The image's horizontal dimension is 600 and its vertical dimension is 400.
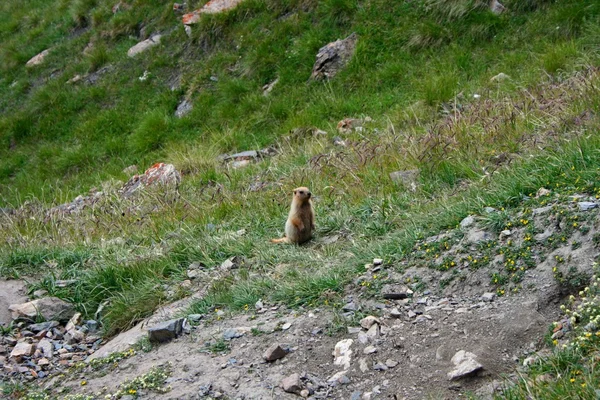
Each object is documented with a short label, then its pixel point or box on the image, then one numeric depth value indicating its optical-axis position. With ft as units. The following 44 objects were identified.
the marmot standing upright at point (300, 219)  45.91
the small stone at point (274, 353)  33.42
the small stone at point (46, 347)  42.09
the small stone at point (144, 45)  107.65
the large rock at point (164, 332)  38.09
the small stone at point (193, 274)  46.14
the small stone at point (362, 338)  33.14
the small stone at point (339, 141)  67.81
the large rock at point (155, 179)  70.51
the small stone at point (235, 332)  36.63
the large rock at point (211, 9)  102.42
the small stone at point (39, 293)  47.55
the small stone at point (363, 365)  31.40
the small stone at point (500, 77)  70.79
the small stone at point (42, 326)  44.52
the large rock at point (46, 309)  45.57
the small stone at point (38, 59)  119.24
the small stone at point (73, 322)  44.93
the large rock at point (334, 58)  86.63
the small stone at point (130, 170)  86.10
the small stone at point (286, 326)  35.97
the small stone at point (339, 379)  30.94
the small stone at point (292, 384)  30.48
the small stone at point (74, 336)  43.56
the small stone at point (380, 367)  31.14
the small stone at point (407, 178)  49.96
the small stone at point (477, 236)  37.73
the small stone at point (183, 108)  93.90
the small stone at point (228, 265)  45.42
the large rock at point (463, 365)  28.76
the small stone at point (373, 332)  33.42
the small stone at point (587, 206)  35.40
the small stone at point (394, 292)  36.19
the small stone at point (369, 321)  34.24
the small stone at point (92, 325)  45.12
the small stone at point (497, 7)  81.20
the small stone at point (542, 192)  39.40
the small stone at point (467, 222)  39.37
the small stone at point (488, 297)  33.71
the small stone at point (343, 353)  32.25
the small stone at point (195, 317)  39.60
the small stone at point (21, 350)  41.60
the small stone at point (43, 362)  40.83
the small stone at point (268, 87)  89.25
